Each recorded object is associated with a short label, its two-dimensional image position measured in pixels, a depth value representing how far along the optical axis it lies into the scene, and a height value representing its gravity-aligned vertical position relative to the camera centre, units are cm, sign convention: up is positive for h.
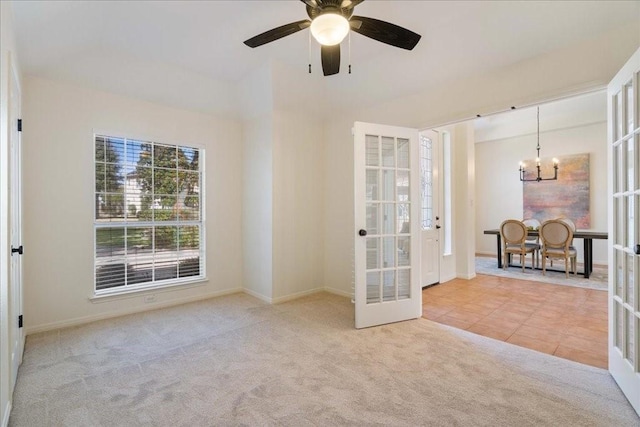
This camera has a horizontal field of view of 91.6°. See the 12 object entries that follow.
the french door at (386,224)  328 -16
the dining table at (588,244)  525 -64
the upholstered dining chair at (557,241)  542 -58
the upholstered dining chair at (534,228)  647 -41
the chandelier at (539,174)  669 +83
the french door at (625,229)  187 -14
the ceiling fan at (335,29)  194 +126
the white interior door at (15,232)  211 -14
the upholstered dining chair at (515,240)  593 -61
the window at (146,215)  360 -3
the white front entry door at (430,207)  487 +4
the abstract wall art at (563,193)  664 +34
